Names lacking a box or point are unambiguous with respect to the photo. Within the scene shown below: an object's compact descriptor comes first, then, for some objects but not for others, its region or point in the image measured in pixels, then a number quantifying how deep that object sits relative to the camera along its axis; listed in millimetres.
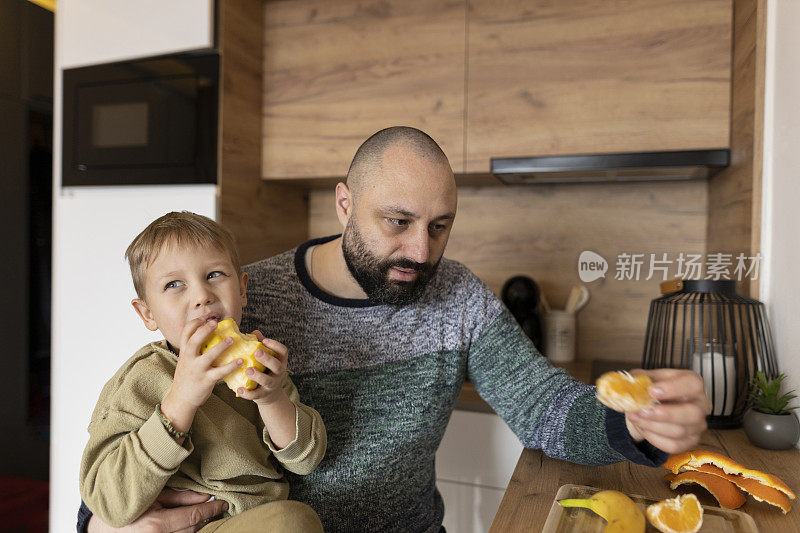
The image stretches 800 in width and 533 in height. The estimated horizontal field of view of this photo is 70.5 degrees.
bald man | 1094
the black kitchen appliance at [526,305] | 1970
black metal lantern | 1321
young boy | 787
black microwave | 1911
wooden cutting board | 773
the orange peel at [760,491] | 847
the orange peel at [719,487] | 868
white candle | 1329
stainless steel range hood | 1666
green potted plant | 1139
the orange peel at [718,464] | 870
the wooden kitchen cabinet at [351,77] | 1905
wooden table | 836
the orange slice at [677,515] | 748
